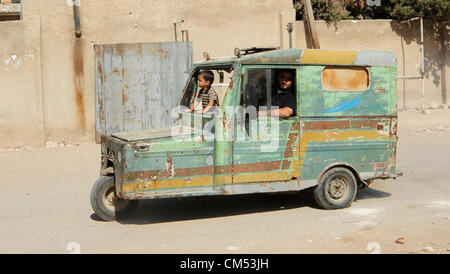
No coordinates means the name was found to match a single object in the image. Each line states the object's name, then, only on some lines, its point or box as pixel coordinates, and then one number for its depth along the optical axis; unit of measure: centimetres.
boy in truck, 713
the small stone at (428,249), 533
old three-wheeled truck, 617
